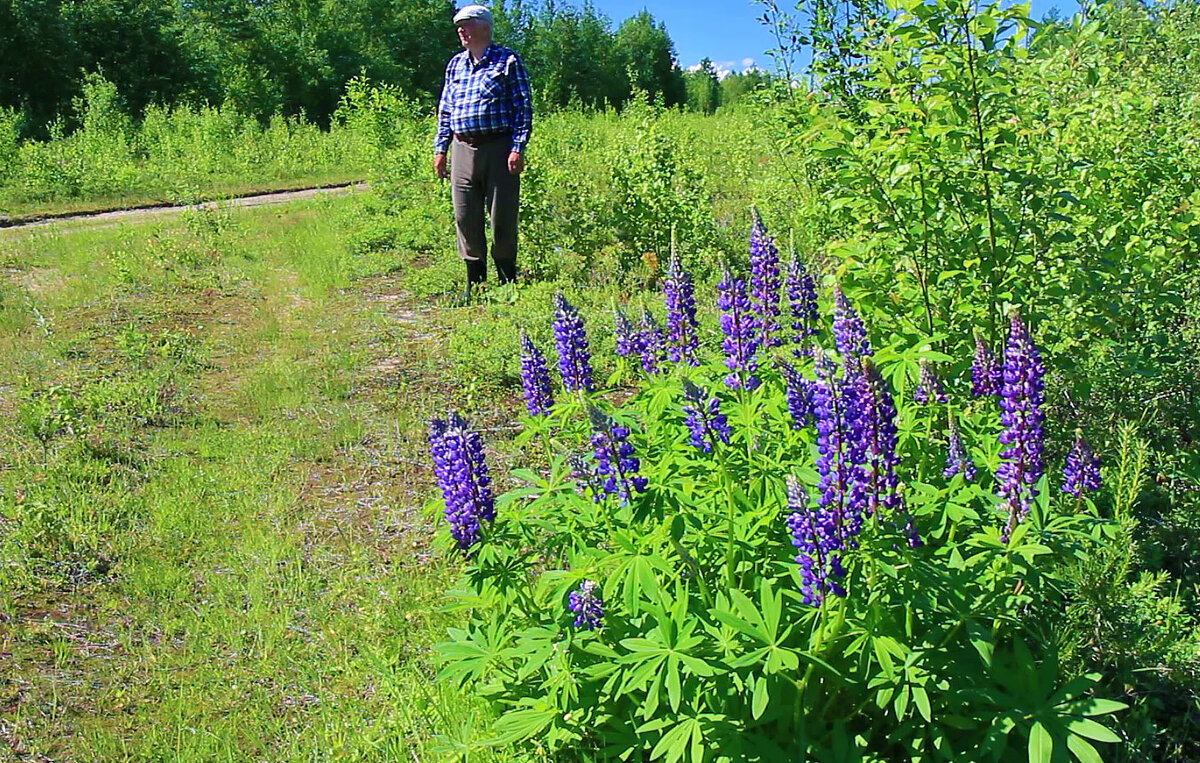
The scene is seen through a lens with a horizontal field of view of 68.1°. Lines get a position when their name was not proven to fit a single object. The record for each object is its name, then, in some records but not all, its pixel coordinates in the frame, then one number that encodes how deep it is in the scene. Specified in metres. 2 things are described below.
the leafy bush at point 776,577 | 2.02
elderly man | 7.00
